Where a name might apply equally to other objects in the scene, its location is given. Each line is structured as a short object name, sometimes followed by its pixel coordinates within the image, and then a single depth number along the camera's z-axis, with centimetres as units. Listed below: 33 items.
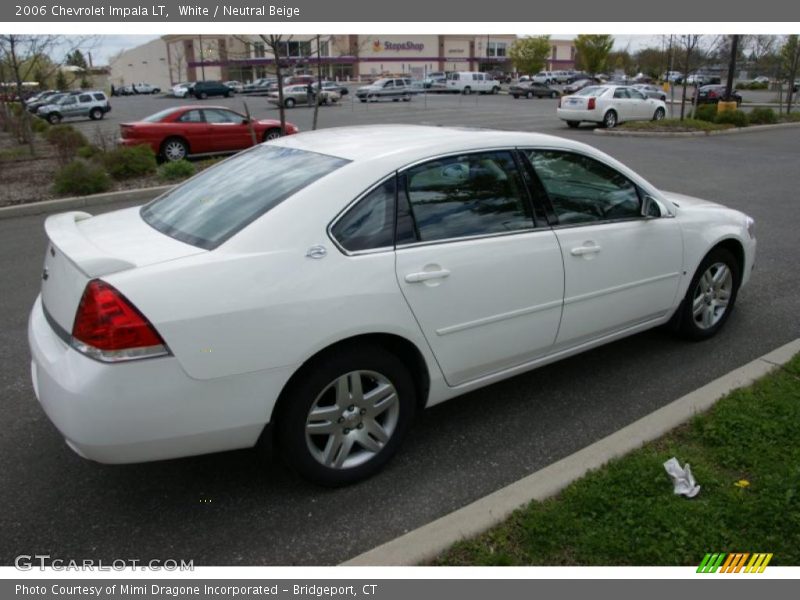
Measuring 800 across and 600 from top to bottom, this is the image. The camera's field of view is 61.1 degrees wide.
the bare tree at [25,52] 1648
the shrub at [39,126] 2630
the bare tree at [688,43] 2147
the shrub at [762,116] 2460
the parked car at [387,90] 4949
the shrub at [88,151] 1458
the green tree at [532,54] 7069
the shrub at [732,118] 2344
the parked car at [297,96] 4422
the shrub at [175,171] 1257
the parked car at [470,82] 5838
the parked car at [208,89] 6022
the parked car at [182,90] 6262
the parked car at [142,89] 8189
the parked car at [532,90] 5294
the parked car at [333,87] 5062
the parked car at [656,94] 3847
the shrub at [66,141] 1383
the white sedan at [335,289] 268
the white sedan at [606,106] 2361
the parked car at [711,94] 4180
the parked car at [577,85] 5356
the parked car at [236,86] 6359
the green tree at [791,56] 2706
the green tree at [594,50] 7150
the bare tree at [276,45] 1194
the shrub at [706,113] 2426
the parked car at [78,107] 3847
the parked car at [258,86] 6206
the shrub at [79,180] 1123
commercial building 8644
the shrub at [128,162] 1252
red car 1531
